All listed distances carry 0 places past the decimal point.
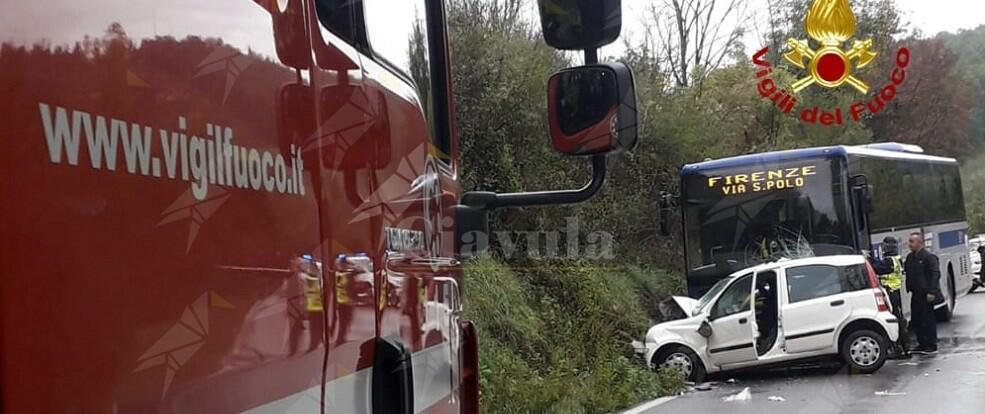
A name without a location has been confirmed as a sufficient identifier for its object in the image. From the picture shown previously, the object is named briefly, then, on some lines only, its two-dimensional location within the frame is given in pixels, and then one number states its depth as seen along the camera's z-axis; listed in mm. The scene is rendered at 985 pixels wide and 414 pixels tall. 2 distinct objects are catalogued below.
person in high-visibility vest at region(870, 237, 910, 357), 12070
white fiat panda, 11328
